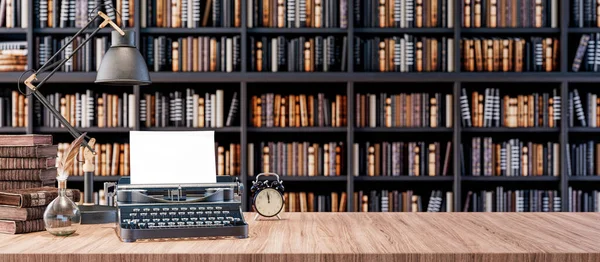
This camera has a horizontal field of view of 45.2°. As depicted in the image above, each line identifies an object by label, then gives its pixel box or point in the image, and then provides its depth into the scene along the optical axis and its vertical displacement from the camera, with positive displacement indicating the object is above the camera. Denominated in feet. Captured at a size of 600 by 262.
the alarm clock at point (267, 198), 7.80 -0.79
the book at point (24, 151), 7.28 -0.24
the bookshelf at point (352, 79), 15.19 +0.99
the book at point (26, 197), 6.55 -0.65
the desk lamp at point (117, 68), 7.95 +0.65
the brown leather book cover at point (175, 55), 15.39 +1.53
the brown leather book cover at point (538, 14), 15.52 +2.40
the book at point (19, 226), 6.53 -0.91
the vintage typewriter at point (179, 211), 6.10 -0.77
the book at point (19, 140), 7.35 -0.13
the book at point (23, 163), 7.30 -0.37
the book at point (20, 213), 6.56 -0.79
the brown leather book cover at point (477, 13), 15.44 +2.41
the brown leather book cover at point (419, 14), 15.47 +2.40
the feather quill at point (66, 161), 6.40 -0.30
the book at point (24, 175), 7.30 -0.48
